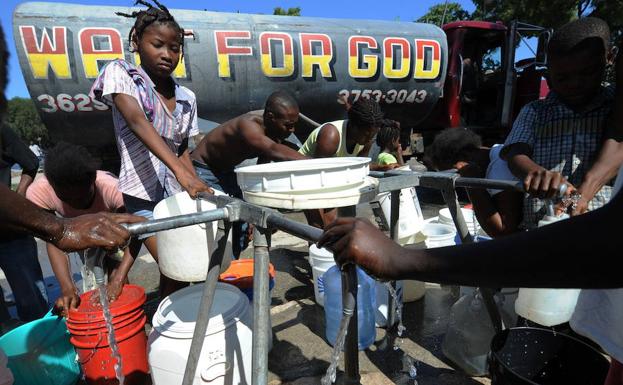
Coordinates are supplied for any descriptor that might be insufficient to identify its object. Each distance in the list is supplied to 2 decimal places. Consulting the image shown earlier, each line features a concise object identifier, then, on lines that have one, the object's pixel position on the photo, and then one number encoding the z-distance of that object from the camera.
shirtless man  2.99
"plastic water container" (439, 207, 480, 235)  3.14
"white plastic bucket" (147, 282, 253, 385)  1.71
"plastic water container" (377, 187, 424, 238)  2.70
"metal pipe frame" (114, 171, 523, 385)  1.21
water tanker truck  4.81
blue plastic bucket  1.99
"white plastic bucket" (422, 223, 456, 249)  3.02
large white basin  1.46
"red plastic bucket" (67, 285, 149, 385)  1.89
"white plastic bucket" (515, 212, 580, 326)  1.74
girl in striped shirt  2.01
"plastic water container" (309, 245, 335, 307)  2.79
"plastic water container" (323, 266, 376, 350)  2.46
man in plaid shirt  1.68
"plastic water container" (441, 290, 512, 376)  2.18
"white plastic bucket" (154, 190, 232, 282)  1.82
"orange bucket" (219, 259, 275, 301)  2.54
